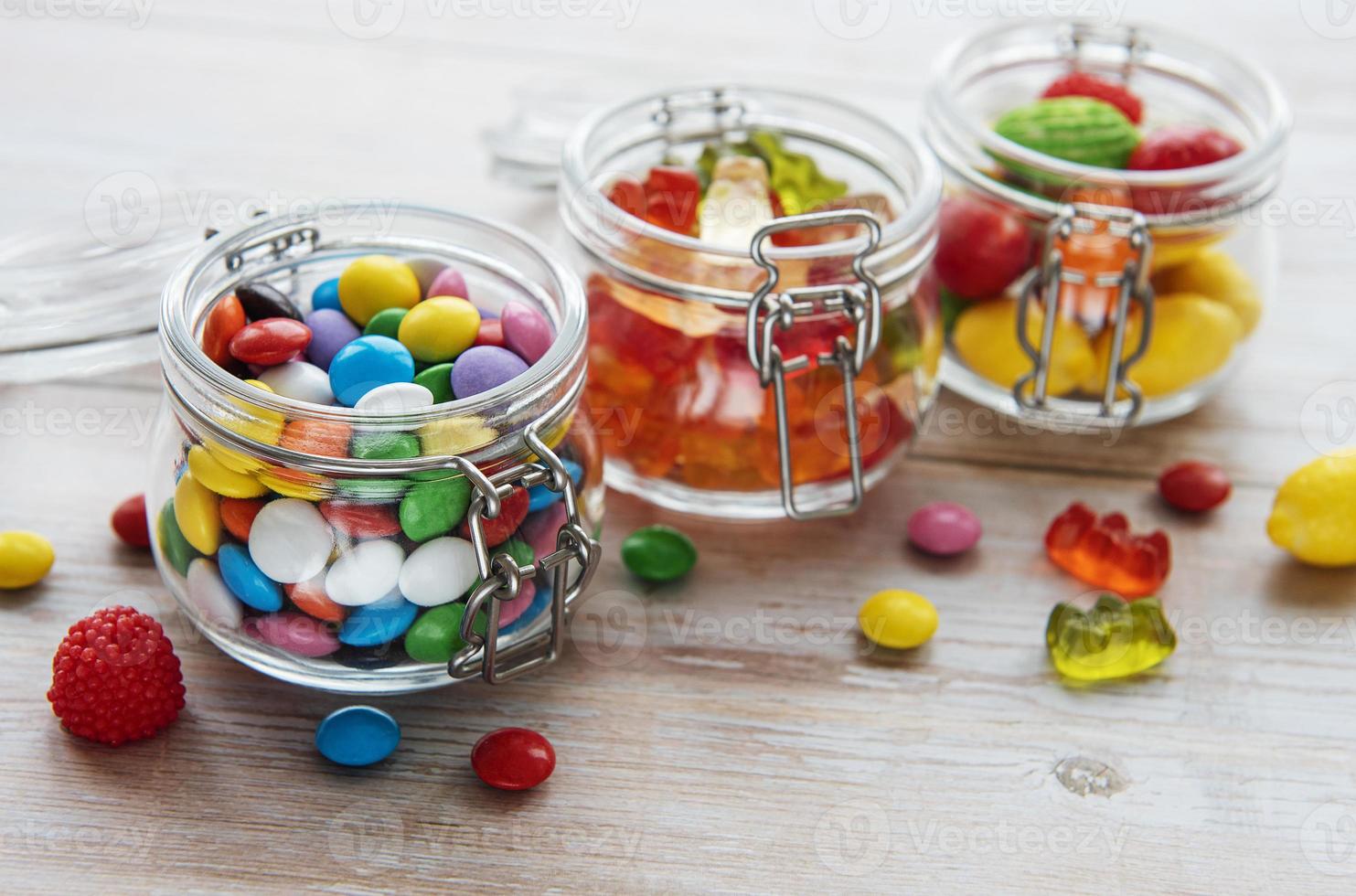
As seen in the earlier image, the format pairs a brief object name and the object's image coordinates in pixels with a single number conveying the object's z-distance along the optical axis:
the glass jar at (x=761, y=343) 0.60
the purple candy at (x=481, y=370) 0.57
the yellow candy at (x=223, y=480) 0.57
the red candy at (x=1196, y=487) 0.64
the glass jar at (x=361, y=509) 0.56
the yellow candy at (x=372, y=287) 0.59
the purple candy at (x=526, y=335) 0.59
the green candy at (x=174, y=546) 0.58
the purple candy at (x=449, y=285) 0.60
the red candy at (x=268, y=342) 0.57
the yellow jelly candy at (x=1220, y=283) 0.65
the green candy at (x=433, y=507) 0.56
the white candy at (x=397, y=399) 0.57
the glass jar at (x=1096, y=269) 0.64
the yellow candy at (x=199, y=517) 0.57
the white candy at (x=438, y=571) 0.57
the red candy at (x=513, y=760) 0.58
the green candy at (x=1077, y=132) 0.65
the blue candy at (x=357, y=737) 0.58
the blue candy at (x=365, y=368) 0.57
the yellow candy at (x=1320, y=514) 0.62
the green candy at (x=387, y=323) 0.59
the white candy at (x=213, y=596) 0.57
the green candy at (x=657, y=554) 0.62
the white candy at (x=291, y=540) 0.56
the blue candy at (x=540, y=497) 0.58
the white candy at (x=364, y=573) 0.56
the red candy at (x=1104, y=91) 0.67
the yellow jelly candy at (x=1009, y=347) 0.65
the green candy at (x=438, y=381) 0.58
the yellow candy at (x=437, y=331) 0.58
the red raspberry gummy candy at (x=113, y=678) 0.57
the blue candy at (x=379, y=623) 0.57
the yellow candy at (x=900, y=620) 0.61
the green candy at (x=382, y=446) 0.56
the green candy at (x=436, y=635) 0.57
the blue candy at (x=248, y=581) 0.57
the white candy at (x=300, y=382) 0.57
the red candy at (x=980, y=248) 0.65
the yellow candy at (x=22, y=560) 0.60
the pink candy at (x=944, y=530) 0.63
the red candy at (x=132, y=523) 0.61
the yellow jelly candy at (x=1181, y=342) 0.65
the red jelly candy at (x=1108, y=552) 0.62
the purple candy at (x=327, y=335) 0.58
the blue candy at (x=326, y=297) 0.60
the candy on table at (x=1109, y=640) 0.60
